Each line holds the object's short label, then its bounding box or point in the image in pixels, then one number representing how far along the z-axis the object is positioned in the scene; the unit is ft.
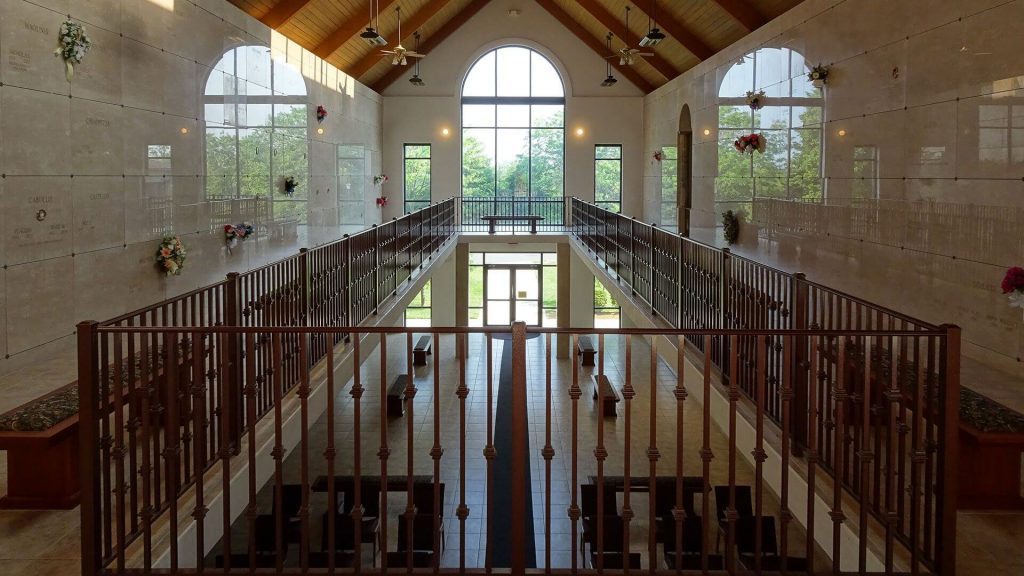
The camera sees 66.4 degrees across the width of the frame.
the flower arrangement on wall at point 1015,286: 16.80
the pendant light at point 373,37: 34.06
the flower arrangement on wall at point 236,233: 31.42
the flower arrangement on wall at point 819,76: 29.10
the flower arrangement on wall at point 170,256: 25.86
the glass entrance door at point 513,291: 72.38
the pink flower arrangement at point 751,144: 36.39
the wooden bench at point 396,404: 42.93
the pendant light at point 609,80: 56.65
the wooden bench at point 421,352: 55.42
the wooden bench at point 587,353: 55.77
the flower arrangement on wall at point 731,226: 40.09
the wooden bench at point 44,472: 12.48
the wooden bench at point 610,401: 40.60
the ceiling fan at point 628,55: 43.07
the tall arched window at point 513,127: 67.05
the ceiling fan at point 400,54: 39.29
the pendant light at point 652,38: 34.68
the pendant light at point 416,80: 56.39
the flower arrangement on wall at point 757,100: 36.27
